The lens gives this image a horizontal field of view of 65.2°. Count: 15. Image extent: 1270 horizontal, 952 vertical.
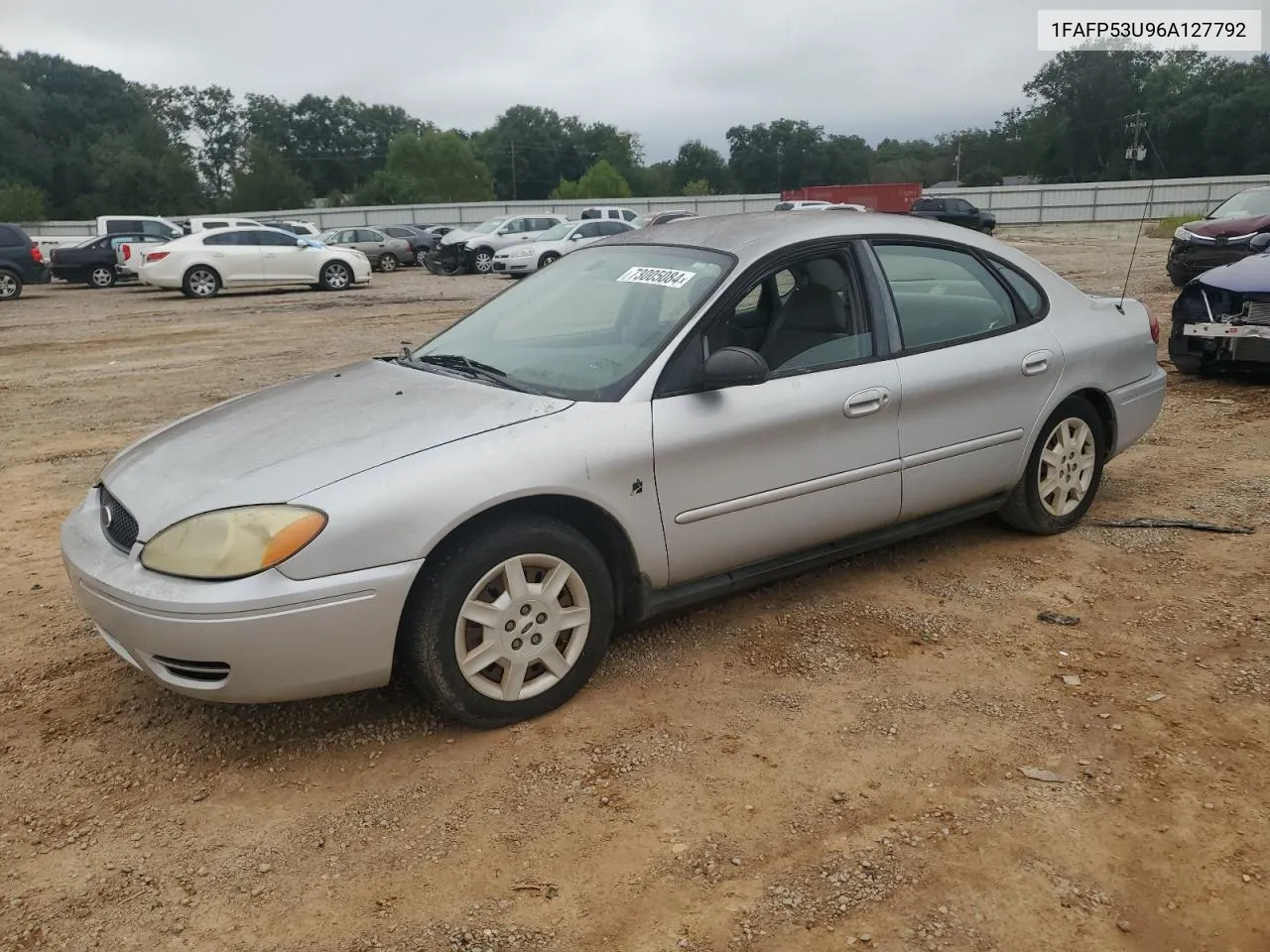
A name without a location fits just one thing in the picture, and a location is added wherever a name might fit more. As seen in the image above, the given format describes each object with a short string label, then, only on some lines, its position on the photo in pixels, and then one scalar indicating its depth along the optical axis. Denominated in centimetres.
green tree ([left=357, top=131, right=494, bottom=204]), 8150
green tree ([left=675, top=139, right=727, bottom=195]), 10194
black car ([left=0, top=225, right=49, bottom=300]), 2098
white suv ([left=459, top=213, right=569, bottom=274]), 2691
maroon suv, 1341
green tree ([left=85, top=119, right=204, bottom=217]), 6519
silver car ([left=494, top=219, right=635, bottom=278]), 2433
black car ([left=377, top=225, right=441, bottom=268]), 3153
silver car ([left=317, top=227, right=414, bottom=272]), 2923
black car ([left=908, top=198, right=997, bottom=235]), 3697
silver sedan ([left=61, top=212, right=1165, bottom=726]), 281
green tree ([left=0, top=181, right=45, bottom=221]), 5175
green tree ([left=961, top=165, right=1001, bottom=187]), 7119
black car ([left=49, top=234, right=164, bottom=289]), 2459
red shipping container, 4189
